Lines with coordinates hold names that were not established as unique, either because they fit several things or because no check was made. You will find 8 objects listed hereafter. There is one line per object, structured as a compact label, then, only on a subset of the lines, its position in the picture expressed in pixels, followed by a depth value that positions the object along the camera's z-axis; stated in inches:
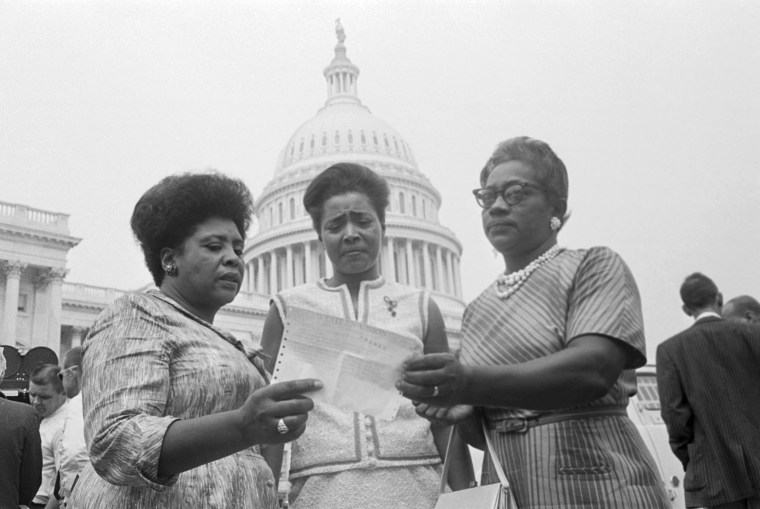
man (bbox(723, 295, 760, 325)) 229.5
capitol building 1904.5
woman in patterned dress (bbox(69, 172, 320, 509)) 77.3
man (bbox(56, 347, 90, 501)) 241.4
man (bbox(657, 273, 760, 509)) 175.0
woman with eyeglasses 81.0
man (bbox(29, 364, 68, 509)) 282.0
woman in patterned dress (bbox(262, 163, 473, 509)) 119.3
